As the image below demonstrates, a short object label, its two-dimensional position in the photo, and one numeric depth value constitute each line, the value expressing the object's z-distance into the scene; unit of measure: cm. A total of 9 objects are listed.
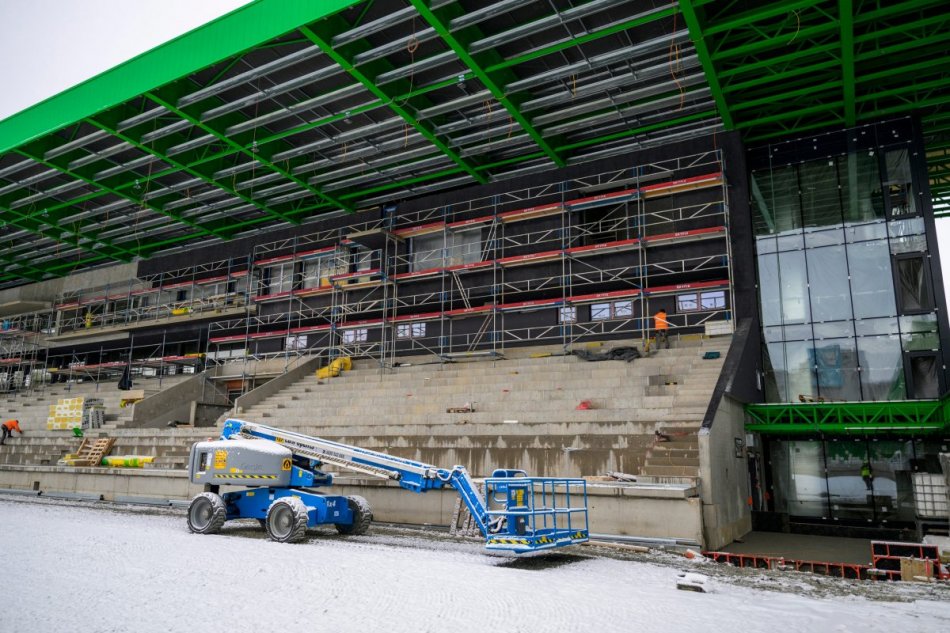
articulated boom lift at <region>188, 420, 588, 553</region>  1198
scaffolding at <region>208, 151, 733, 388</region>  2219
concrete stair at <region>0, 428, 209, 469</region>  2206
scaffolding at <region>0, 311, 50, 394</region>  3941
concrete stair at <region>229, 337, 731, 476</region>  1517
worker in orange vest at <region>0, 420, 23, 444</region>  2869
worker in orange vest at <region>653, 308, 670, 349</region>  2090
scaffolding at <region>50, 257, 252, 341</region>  3284
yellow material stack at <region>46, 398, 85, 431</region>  2745
